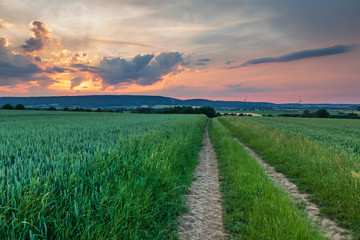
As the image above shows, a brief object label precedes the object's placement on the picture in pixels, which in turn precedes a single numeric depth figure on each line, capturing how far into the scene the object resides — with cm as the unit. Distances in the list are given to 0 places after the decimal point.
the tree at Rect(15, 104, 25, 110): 9498
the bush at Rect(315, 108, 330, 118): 10631
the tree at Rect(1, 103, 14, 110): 9316
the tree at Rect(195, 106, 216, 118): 12581
